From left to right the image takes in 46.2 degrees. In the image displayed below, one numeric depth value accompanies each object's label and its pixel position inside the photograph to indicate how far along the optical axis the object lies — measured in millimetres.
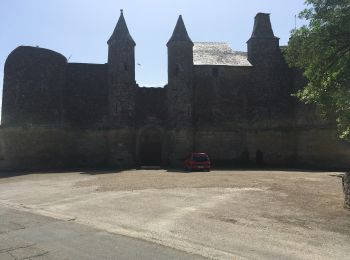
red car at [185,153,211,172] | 27109
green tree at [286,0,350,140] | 11703
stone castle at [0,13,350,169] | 31578
